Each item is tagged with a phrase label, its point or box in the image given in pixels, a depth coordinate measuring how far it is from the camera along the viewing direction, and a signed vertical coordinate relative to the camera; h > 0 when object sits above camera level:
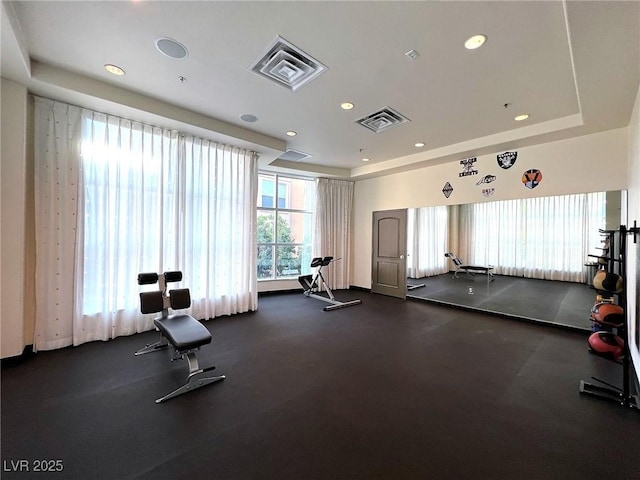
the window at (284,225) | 6.63 +0.39
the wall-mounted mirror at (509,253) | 6.20 -0.34
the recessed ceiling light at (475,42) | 2.25 +1.80
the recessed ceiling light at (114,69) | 2.80 +1.89
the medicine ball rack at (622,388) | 2.28 -1.41
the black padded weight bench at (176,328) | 2.53 -1.00
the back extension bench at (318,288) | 5.66 -1.23
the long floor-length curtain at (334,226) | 6.99 +0.39
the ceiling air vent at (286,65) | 2.49 +1.86
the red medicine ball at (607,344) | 2.60 -1.06
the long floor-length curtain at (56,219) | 3.16 +0.24
